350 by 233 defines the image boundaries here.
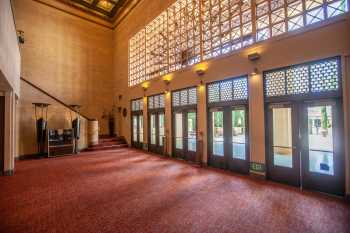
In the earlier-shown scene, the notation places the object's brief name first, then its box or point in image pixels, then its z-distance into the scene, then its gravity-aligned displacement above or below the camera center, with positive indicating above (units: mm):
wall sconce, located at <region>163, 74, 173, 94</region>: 7914 +1762
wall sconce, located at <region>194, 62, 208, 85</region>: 6337 +1743
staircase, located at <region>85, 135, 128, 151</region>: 9844 -1201
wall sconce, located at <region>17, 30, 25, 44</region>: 8908 +4317
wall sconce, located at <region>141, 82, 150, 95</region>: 9312 +1787
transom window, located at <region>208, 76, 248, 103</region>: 5336 +926
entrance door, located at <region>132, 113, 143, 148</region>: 10026 -450
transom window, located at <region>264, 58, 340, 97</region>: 3777 +910
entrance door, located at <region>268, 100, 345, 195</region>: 3727 -543
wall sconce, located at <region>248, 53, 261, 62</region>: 4824 +1633
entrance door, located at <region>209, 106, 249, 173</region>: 5352 -527
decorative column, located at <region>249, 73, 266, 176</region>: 4852 -118
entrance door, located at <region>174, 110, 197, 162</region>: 6969 -504
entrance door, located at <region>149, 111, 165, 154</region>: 8602 -482
